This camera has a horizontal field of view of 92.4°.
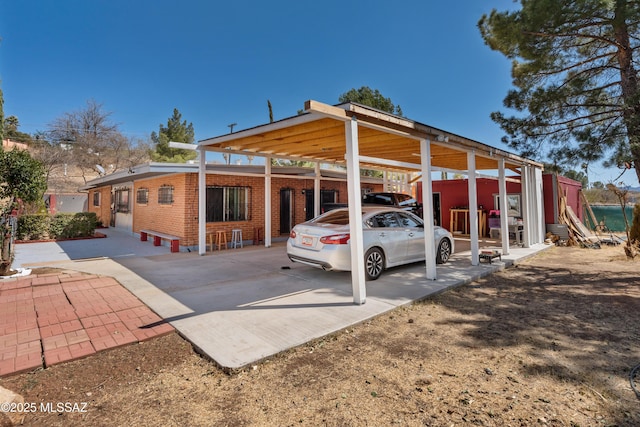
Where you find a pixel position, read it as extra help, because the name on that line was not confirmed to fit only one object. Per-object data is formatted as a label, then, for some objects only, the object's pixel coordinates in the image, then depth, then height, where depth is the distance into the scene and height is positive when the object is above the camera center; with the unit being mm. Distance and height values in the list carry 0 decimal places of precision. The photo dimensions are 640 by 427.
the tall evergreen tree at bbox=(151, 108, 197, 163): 28922 +9866
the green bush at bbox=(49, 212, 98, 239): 12609 +144
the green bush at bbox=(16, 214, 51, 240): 11859 +115
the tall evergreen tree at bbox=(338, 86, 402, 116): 23703 +9977
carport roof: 5082 +2041
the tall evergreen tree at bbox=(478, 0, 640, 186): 6000 +3312
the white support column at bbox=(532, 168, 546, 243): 11289 +596
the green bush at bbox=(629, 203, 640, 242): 9008 -130
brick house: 10023 +1162
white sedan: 5602 -297
